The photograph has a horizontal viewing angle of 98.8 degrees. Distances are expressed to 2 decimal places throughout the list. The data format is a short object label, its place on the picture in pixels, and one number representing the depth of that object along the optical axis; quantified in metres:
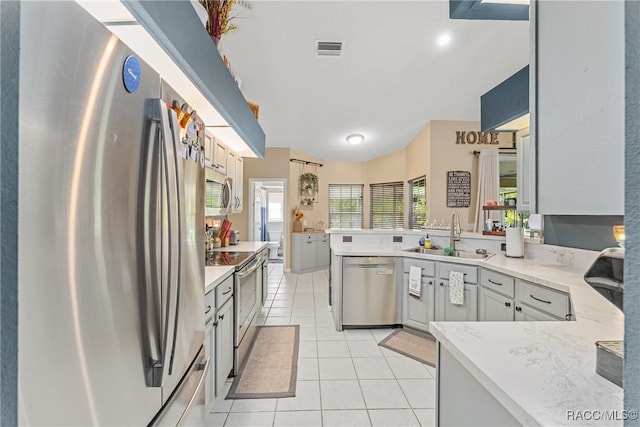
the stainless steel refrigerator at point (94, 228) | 0.50
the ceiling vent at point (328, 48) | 2.88
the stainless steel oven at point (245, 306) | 2.18
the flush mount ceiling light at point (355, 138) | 5.32
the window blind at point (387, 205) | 6.32
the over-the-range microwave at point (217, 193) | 2.94
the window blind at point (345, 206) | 6.88
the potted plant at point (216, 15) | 1.76
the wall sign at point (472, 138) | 4.61
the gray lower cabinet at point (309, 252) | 5.98
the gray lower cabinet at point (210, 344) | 1.59
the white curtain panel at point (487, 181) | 4.47
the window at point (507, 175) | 4.62
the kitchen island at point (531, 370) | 0.60
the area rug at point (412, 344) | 2.52
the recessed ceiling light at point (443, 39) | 2.78
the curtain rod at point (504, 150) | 4.55
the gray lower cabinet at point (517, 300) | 1.69
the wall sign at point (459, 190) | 4.60
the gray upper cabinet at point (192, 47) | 0.93
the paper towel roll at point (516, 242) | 2.60
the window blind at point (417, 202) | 5.05
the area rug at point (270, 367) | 2.04
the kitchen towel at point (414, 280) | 2.90
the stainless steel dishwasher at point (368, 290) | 3.06
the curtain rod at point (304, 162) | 6.18
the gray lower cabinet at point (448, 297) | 2.56
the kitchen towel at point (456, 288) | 2.61
